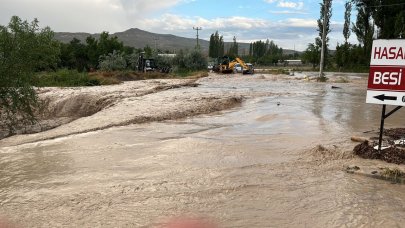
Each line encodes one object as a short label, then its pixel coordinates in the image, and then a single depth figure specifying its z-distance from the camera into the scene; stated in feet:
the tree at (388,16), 158.30
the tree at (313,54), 227.20
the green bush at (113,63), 164.04
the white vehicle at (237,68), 174.82
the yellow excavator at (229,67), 158.81
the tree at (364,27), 184.34
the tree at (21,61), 52.54
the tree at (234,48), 395.71
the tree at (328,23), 197.88
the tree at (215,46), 356.48
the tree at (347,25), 220.23
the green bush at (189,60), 199.31
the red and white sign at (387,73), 20.71
